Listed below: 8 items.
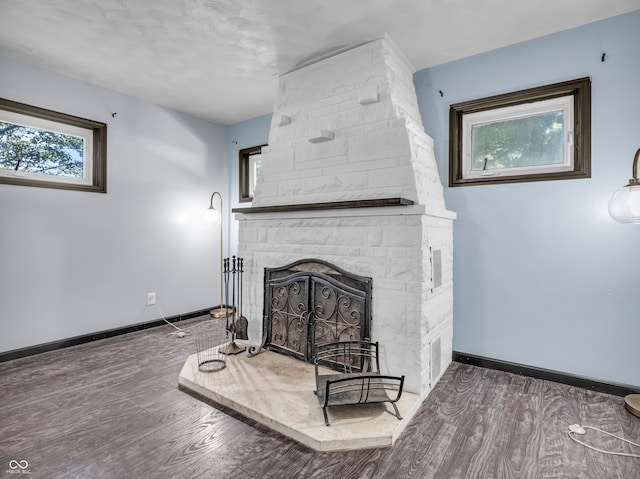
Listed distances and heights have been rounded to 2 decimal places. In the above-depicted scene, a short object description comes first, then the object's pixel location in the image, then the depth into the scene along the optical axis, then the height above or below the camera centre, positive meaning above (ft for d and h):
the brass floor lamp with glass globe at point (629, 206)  6.19 +0.61
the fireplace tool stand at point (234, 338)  9.28 -2.87
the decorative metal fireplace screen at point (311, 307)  7.95 -1.75
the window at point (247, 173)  14.48 +2.76
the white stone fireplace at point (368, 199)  7.30 +0.96
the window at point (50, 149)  9.26 +2.63
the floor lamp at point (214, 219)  13.10 +0.71
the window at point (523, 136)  7.72 +2.55
